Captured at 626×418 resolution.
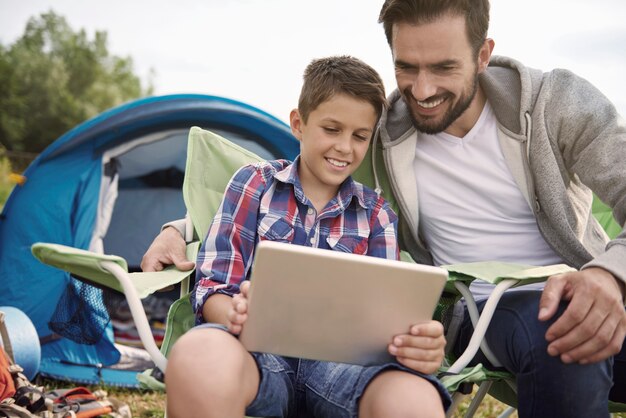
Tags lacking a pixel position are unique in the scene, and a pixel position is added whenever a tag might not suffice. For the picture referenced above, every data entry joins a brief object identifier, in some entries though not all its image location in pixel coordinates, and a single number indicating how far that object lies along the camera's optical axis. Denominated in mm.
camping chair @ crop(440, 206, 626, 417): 1459
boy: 1234
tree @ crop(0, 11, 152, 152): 16656
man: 1840
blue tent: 3365
